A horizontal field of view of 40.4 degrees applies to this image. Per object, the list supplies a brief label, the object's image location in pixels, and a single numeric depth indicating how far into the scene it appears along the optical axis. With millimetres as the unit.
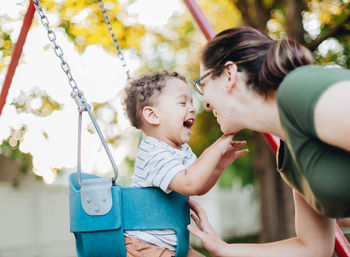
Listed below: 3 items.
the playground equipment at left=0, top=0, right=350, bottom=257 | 1567
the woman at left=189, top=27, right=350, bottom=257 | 1134
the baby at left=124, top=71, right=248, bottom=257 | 1549
